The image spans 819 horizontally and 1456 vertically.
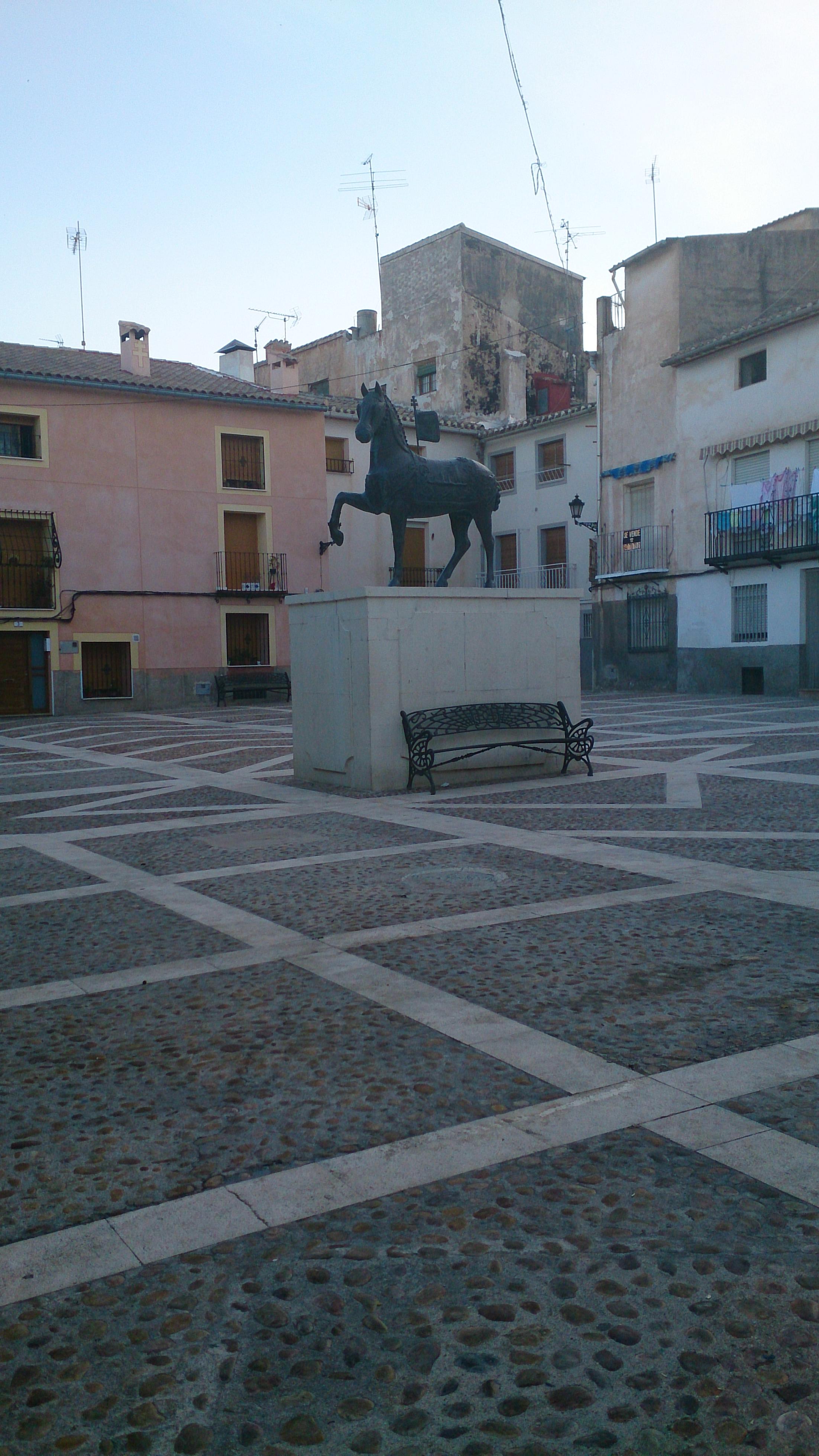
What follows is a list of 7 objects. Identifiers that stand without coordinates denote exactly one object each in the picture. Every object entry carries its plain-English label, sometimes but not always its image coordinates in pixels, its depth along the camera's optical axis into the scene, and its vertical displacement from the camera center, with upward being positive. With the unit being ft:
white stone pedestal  33.24 -0.28
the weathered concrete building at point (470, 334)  123.24 +35.94
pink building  90.22 +11.39
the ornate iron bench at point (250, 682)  94.32 -2.02
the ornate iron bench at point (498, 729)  33.24 -2.30
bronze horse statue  32.96 +5.10
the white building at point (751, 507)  81.61 +10.63
